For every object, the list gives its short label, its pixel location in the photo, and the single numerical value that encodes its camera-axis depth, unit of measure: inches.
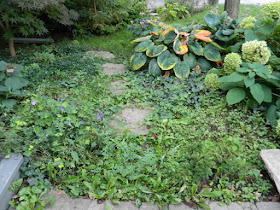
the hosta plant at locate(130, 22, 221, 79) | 151.3
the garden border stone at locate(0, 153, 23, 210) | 71.5
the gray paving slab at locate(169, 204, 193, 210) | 76.7
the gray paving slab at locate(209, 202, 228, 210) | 77.3
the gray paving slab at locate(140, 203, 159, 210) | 76.4
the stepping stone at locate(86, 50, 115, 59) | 193.5
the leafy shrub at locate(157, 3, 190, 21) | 294.5
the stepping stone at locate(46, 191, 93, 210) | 74.7
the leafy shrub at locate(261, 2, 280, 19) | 122.6
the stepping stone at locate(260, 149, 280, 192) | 82.0
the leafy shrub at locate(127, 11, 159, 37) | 180.4
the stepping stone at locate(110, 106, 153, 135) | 109.1
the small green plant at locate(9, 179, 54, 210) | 72.2
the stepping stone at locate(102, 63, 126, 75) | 166.4
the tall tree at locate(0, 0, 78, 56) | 142.9
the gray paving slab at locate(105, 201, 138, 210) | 75.9
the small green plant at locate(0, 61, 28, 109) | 98.7
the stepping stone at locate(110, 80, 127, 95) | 139.8
